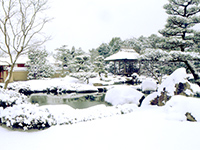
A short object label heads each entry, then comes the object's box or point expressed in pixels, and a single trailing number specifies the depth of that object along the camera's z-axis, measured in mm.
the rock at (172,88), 6332
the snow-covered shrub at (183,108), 4605
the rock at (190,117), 4570
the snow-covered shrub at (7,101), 5417
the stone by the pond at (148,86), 13336
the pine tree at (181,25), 8980
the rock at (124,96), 8352
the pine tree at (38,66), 18859
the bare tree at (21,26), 9438
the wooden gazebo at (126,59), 20322
